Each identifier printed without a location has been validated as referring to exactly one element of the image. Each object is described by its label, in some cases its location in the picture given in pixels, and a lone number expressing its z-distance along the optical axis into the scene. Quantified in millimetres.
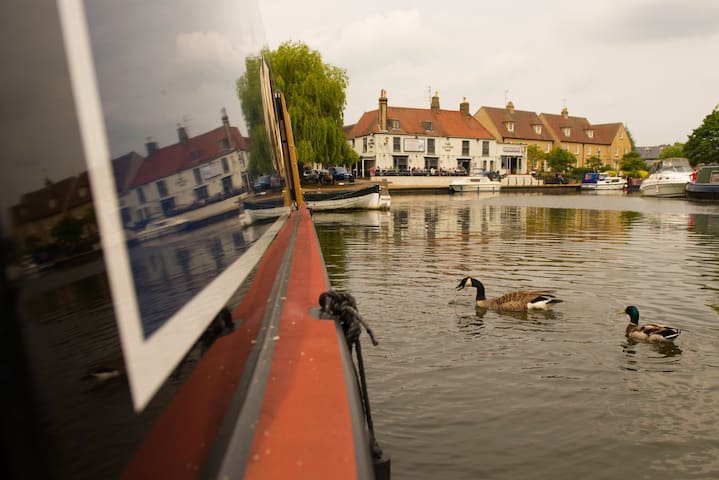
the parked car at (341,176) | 41375
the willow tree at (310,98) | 33594
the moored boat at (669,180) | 38750
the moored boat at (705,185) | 31562
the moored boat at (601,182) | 55562
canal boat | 422
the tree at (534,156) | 66750
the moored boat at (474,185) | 49938
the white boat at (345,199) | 25016
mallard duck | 5344
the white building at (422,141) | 56188
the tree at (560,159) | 66188
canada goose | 6645
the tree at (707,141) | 58562
